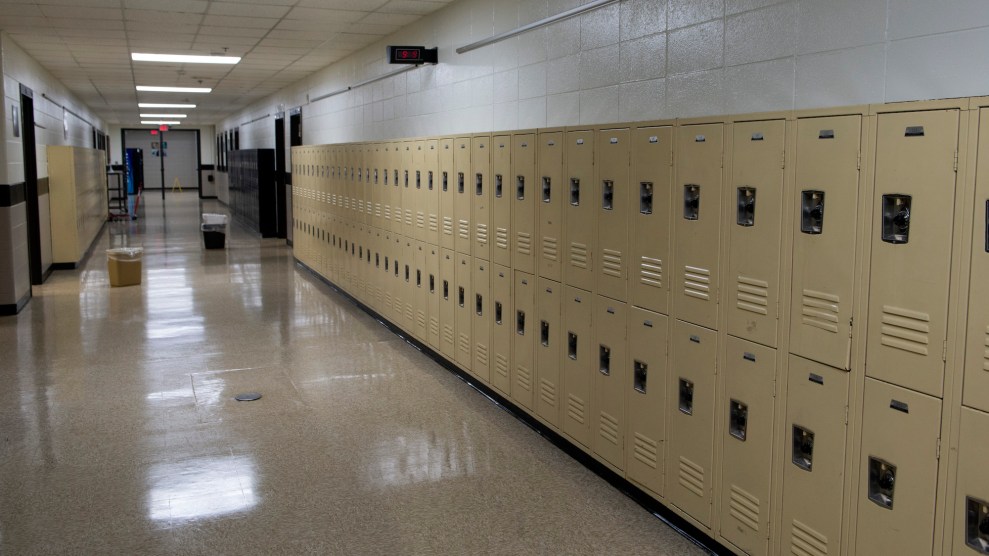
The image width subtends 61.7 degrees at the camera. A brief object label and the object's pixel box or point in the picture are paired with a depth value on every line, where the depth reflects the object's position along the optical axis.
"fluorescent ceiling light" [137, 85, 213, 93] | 17.23
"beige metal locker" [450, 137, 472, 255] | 6.25
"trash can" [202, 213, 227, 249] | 15.55
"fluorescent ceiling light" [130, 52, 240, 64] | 11.64
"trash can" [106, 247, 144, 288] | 11.17
